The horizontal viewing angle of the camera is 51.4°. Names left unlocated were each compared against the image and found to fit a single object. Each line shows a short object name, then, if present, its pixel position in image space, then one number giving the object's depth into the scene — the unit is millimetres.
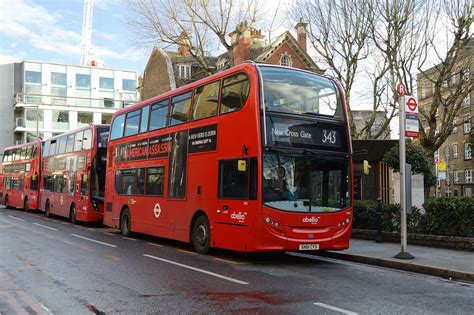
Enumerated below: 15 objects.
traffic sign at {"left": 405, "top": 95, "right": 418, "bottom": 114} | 11586
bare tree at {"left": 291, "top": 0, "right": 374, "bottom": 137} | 21781
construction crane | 104781
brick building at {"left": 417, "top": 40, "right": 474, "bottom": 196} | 61281
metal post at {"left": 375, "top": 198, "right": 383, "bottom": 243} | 14443
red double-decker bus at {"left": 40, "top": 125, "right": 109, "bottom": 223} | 20641
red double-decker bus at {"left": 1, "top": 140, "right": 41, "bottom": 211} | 29016
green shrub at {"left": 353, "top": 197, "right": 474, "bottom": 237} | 12586
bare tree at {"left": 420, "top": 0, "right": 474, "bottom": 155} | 19375
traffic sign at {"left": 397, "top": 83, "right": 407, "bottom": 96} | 11500
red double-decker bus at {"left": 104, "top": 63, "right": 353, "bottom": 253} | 10469
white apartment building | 59875
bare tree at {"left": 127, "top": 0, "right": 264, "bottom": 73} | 27188
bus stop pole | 11062
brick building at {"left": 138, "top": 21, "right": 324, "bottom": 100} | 41500
